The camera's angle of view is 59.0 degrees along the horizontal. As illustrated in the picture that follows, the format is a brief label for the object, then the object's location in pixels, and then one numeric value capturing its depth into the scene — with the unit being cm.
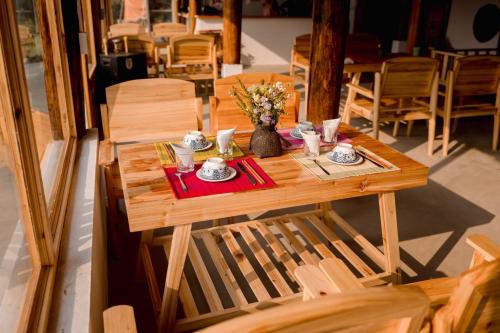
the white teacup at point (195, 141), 192
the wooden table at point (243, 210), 149
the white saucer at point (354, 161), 177
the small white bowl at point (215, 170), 161
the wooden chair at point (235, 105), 239
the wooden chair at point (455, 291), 75
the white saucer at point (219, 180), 159
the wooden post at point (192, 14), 837
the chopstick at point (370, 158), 176
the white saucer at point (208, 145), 191
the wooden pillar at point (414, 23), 588
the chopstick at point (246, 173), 160
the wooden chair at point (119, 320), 82
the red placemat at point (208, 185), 152
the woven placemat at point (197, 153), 181
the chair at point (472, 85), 362
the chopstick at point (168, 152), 183
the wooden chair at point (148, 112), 230
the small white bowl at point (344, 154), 177
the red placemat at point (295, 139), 199
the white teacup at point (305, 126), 214
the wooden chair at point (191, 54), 504
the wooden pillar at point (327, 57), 263
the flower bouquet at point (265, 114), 175
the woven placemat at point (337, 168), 167
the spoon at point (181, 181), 155
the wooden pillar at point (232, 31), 498
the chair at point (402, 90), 343
